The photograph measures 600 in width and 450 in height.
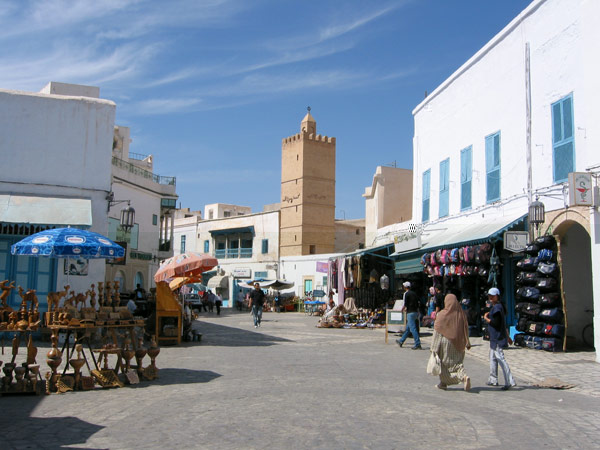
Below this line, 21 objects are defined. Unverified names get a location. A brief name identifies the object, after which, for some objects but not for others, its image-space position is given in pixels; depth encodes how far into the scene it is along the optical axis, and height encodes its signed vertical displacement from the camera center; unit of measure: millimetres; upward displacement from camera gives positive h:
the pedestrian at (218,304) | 33981 -796
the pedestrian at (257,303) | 21281 -428
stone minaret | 49406 +8342
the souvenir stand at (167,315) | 14820 -658
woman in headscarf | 8773 -686
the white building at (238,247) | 48938 +3685
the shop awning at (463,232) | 14188 +1677
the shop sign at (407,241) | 18430 +1652
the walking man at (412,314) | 14414 -460
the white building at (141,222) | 28641 +3343
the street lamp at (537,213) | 13008 +1804
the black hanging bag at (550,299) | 12641 -26
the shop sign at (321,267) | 36850 +1528
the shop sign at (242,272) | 49500 +1483
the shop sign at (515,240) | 13555 +1261
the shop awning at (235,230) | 50469 +5009
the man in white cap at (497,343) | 8977 -689
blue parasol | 10227 +692
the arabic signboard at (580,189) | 11352 +2048
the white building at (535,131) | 12297 +4026
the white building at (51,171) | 14305 +2834
